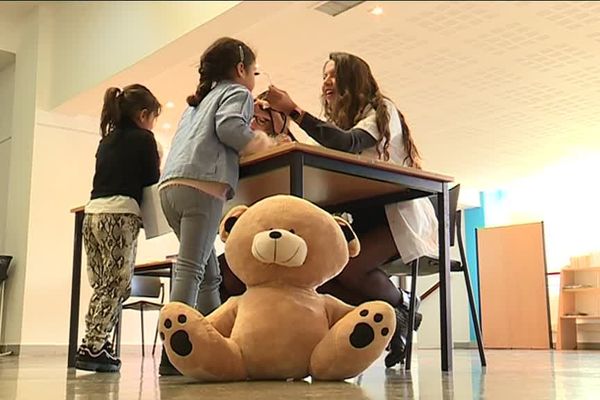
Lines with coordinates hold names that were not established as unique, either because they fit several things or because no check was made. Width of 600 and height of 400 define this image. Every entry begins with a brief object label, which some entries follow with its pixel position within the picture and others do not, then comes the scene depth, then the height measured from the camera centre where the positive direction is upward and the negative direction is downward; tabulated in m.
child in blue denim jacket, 1.57 +0.27
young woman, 1.81 +0.35
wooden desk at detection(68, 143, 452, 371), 1.53 +0.27
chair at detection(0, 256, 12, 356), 4.42 +0.19
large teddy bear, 1.23 -0.03
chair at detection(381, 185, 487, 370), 1.95 +0.09
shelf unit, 6.18 -0.03
